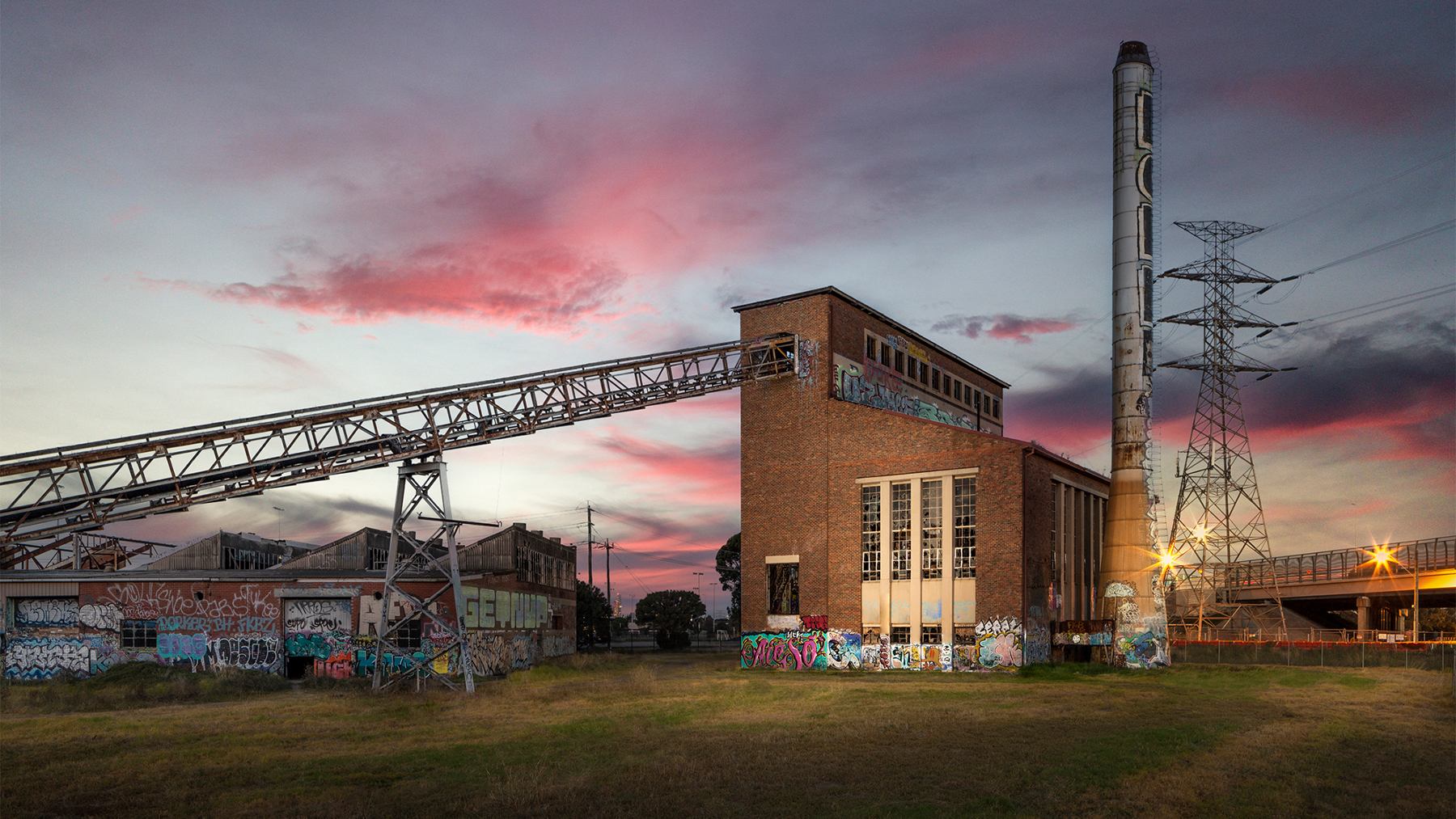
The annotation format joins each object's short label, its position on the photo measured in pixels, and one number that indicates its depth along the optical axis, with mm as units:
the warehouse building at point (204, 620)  37219
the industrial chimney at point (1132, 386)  41594
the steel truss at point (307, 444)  21531
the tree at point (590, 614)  80188
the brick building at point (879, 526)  39531
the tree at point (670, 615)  81062
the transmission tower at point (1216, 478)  71375
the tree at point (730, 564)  84881
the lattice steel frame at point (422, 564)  30500
